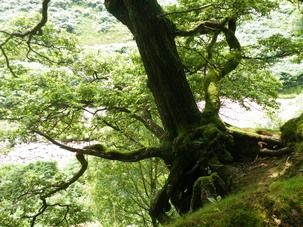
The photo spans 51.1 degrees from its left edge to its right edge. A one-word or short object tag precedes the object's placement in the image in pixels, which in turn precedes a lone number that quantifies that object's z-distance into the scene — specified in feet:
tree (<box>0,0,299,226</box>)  16.94
